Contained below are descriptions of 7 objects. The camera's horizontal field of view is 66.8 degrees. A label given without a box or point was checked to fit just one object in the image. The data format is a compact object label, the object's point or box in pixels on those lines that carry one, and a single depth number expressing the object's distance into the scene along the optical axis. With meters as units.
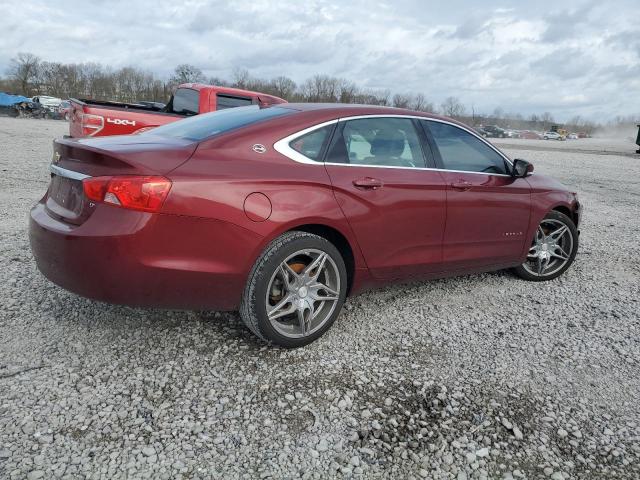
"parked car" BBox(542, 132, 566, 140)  86.00
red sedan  2.54
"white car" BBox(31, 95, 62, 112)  43.14
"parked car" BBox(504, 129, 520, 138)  76.44
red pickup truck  7.18
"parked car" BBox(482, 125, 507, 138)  69.81
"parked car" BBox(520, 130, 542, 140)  82.81
